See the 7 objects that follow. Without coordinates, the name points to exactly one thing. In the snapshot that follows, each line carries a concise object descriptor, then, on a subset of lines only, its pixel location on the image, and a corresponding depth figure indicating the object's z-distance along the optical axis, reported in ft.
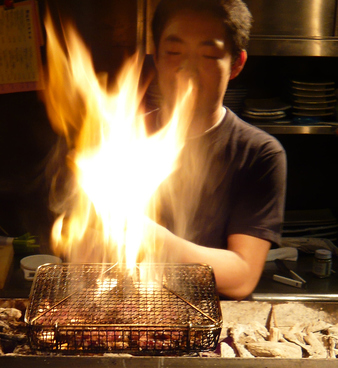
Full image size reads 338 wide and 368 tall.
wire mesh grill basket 4.70
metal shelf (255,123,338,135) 7.58
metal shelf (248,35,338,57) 7.32
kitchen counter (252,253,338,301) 7.50
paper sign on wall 7.69
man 7.17
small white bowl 7.70
